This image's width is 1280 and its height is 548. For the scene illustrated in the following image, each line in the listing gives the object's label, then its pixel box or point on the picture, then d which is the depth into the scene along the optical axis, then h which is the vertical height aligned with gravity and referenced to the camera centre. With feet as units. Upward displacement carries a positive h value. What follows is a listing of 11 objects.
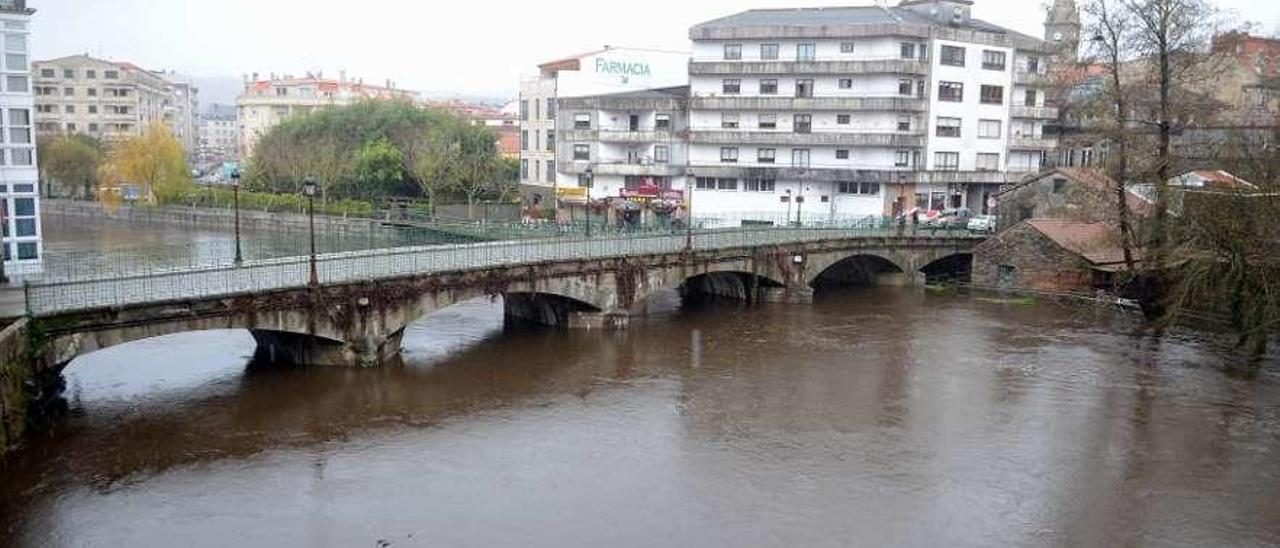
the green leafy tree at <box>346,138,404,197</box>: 258.37 -0.74
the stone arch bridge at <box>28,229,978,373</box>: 88.43 -12.99
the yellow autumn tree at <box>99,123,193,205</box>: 275.59 -2.59
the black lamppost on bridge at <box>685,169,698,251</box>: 222.48 -2.61
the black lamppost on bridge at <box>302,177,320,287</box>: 97.02 -2.67
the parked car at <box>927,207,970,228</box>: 188.34 -8.61
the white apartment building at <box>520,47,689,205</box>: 234.38 +19.13
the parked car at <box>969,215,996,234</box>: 184.85 -9.02
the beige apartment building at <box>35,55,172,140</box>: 391.45 +23.62
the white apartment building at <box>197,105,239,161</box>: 604.37 +3.58
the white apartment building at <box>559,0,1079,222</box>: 207.10 +12.45
